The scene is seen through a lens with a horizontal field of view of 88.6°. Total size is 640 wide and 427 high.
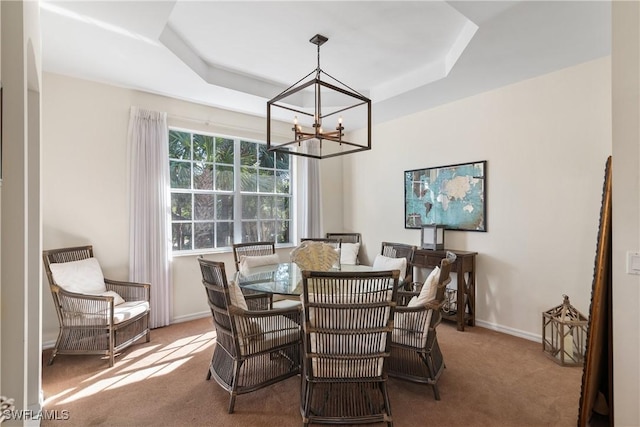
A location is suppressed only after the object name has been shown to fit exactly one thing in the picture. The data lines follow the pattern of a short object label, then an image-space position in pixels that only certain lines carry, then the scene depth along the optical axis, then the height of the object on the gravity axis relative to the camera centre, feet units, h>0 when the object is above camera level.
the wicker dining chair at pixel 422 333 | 7.83 -2.98
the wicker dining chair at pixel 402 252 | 10.98 -1.42
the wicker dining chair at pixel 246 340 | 7.29 -3.02
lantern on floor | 9.59 -3.75
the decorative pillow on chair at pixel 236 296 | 7.36 -1.92
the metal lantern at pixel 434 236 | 13.44 -1.04
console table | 12.38 -2.65
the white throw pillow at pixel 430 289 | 7.93 -1.90
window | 14.03 +0.95
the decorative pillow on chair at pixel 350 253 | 16.35 -2.09
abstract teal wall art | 12.92 +0.65
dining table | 8.48 -1.99
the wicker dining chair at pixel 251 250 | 13.03 -1.58
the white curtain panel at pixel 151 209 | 12.34 +0.12
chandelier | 8.92 +4.65
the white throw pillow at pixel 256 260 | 11.94 -1.84
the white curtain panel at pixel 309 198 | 17.34 +0.75
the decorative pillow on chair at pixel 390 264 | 9.80 -1.63
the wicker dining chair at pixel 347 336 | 6.20 -2.49
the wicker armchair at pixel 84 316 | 9.55 -3.11
